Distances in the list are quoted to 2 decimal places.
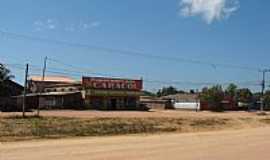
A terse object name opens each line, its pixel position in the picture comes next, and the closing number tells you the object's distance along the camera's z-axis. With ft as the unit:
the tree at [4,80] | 232.00
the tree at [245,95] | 379.59
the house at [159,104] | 299.61
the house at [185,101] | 299.78
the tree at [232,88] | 405.60
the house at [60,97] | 220.13
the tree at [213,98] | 294.58
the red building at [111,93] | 232.29
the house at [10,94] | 182.33
